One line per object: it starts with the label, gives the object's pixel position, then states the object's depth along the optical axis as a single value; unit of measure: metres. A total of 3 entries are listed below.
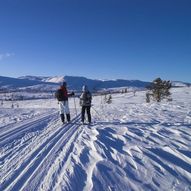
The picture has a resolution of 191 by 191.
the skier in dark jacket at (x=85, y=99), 10.28
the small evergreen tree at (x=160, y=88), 32.34
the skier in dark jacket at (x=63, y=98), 10.39
